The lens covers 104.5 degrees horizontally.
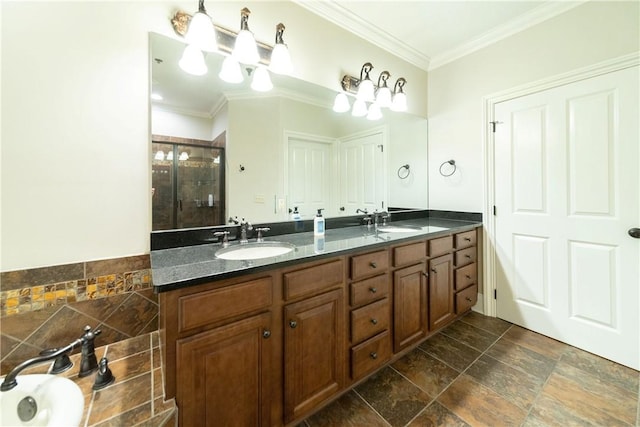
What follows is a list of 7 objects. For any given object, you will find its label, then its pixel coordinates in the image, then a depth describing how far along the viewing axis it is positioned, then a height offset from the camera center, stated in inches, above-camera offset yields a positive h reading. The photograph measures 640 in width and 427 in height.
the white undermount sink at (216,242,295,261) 53.6 -8.1
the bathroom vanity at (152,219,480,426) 34.1 -19.1
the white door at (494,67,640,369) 64.3 -0.2
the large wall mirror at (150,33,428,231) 54.2 +18.5
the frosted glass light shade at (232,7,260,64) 55.7 +38.8
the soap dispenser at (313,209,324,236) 70.9 -3.5
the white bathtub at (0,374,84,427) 31.0 -24.1
